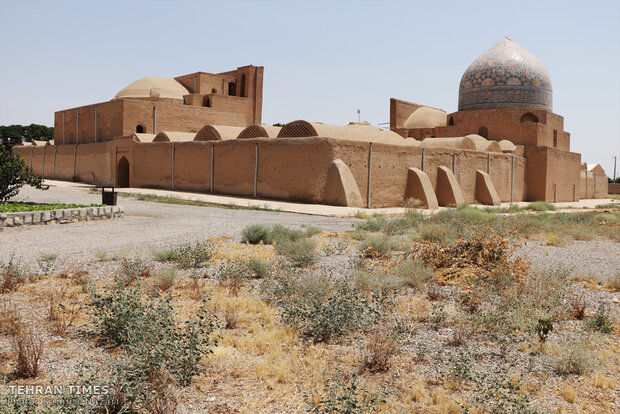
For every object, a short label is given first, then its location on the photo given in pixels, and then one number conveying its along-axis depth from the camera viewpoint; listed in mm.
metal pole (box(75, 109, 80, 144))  38094
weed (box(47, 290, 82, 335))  4523
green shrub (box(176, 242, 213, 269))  7473
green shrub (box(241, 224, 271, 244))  9984
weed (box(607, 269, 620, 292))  6941
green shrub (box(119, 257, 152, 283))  6247
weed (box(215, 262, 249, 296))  6216
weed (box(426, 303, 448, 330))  5113
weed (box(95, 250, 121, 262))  7602
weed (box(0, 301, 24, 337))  4359
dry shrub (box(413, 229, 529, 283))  7074
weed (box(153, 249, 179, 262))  7797
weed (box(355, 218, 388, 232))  12622
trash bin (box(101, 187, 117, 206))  13873
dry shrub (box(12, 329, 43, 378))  3551
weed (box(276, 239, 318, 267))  7871
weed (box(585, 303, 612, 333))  5020
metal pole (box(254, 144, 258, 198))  21406
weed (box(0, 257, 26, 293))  5785
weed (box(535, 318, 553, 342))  4625
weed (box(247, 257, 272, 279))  7094
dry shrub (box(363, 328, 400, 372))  4012
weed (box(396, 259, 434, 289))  6885
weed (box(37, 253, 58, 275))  6695
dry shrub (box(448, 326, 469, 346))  4602
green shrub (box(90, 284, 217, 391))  3561
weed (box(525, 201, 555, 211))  22203
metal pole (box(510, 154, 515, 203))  27938
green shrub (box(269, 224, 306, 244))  9812
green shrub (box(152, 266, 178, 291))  6184
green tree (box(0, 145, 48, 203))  12828
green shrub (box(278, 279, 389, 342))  4754
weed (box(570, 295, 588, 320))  5512
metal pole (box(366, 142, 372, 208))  19547
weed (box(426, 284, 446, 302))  6180
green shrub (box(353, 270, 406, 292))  6314
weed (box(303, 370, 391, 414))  2961
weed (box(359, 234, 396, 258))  8883
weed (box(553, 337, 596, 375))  3977
